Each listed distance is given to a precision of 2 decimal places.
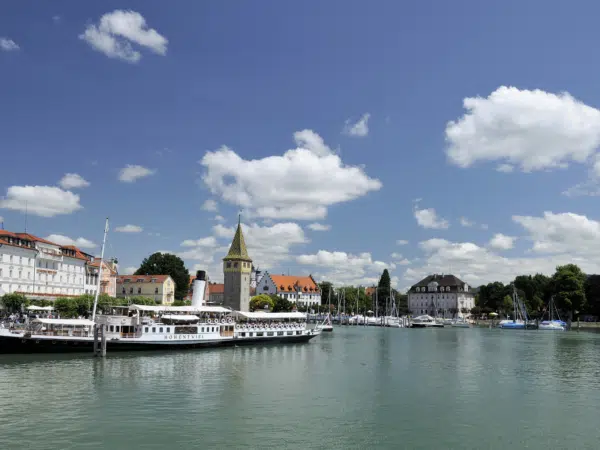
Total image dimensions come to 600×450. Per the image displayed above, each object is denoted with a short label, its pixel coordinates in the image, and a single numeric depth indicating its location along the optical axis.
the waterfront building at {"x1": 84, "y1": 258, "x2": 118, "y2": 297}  114.97
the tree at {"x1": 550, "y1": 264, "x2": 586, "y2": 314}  147.38
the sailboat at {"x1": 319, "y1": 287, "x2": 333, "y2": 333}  125.18
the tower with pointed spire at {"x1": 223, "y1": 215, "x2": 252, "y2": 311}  125.56
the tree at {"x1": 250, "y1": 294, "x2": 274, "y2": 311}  152.12
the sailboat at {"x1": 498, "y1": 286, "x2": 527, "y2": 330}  157.12
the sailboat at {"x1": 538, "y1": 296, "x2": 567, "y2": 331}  151.38
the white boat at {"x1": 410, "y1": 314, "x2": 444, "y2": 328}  161.75
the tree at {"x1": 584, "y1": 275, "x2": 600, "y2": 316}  158.12
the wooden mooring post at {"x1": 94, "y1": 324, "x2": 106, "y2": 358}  57.47
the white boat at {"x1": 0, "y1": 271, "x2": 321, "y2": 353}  58.66
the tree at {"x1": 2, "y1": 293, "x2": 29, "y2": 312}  79.81
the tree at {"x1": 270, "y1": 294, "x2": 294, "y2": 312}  153.25
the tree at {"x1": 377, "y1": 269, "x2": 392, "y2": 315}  198.50
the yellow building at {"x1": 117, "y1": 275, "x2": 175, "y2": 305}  142.25
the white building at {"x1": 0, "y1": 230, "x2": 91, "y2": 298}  90.53
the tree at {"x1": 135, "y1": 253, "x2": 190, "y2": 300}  154.90
